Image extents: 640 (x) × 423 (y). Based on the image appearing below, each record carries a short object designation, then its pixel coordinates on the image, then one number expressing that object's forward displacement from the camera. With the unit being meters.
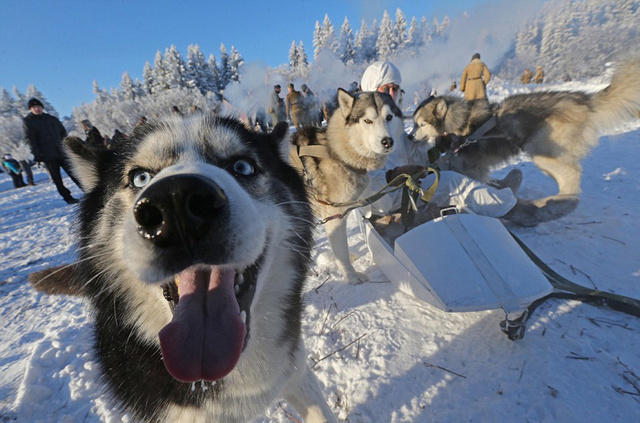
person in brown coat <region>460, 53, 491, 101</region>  9.17
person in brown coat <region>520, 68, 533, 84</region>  23.50
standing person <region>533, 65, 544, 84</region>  22.45
